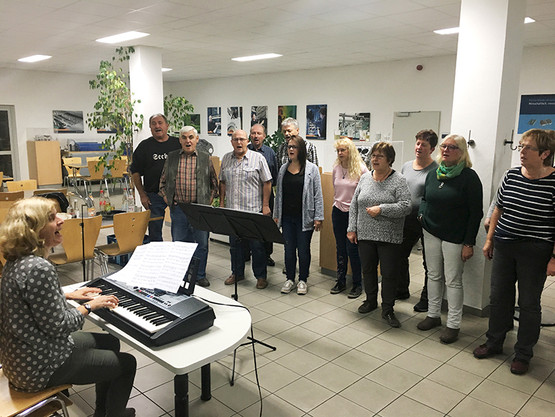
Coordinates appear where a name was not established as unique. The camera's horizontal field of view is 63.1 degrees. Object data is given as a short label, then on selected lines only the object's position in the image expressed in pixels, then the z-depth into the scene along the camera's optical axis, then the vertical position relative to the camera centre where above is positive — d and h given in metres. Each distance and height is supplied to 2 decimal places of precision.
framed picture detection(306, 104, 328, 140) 10.47 +0.18
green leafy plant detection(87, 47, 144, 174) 6.54 +0.25
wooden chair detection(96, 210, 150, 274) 4.18 -1.00
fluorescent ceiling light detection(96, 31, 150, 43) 6.66 +1.34
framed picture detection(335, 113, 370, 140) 9.67 +0.08
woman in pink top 4.13 -0.67
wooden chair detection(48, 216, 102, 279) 3.90 -0.99
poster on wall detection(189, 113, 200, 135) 13.81 +0.20
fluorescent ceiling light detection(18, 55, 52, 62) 9.09 +1.35
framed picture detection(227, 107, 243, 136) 12.41 +0.25
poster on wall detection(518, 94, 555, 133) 7.16 +0.31
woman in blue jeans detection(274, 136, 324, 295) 4.21 -0.70
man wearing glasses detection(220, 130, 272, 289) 4.31 -0.49
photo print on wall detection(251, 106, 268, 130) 11.71 +0.33
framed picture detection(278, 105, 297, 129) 11.03 +0.39
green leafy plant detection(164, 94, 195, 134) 7.10 +0.26
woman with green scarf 3.26 -0.64
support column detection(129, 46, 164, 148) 7.56 +0.75
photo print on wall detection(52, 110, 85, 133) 12.03 +0.10
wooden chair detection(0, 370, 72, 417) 1.78 -1.10
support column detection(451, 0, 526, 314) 3.59 +0.35
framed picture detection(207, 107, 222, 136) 13.08 +0.17
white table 1.79 -0.91
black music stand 2.83 -0.62
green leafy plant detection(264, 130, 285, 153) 6.74 -0.18
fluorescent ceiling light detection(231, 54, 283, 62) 8.74 +1.38
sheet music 2.19 -0.69
